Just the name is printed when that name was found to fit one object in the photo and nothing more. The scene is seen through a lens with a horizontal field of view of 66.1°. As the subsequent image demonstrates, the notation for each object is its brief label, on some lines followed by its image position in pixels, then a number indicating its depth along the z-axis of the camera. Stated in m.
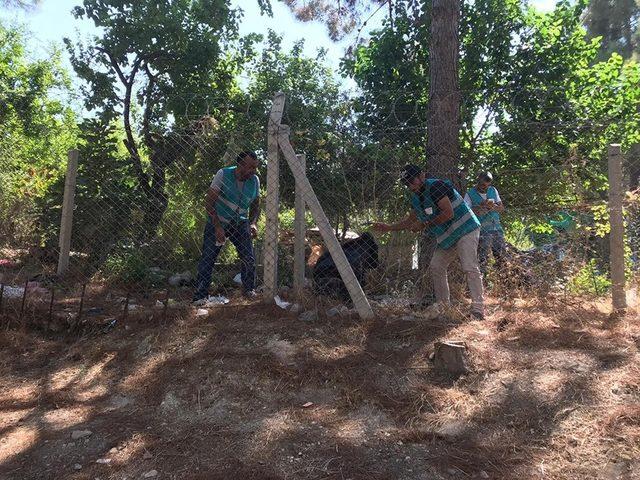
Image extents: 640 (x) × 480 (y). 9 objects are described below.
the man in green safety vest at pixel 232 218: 4.48
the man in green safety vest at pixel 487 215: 4.95
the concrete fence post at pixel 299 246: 4.58
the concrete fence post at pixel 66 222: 5.47
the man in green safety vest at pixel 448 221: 3.92
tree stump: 3.11
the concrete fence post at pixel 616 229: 3.85
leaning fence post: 3.93
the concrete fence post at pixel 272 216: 4.21
